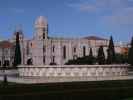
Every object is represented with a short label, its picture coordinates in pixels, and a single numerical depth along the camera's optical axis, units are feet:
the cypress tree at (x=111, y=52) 232.32
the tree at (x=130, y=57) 289.37
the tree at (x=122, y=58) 334.65
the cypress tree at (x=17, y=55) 259.04
